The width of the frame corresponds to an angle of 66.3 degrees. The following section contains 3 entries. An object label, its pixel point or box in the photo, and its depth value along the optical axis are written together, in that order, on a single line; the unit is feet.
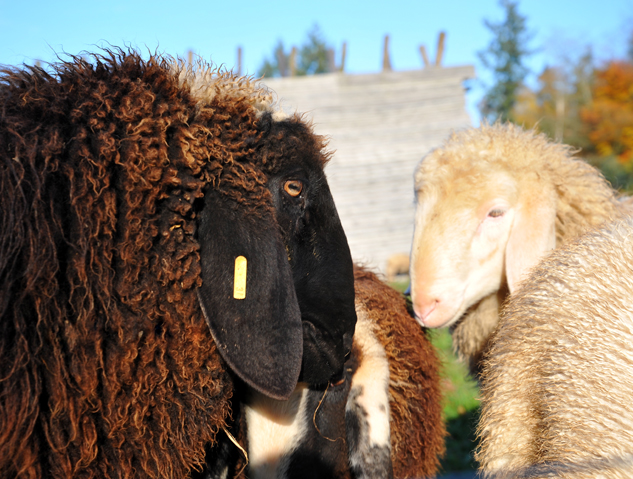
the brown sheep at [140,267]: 5.26
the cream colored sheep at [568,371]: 4.94
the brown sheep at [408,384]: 9.63
